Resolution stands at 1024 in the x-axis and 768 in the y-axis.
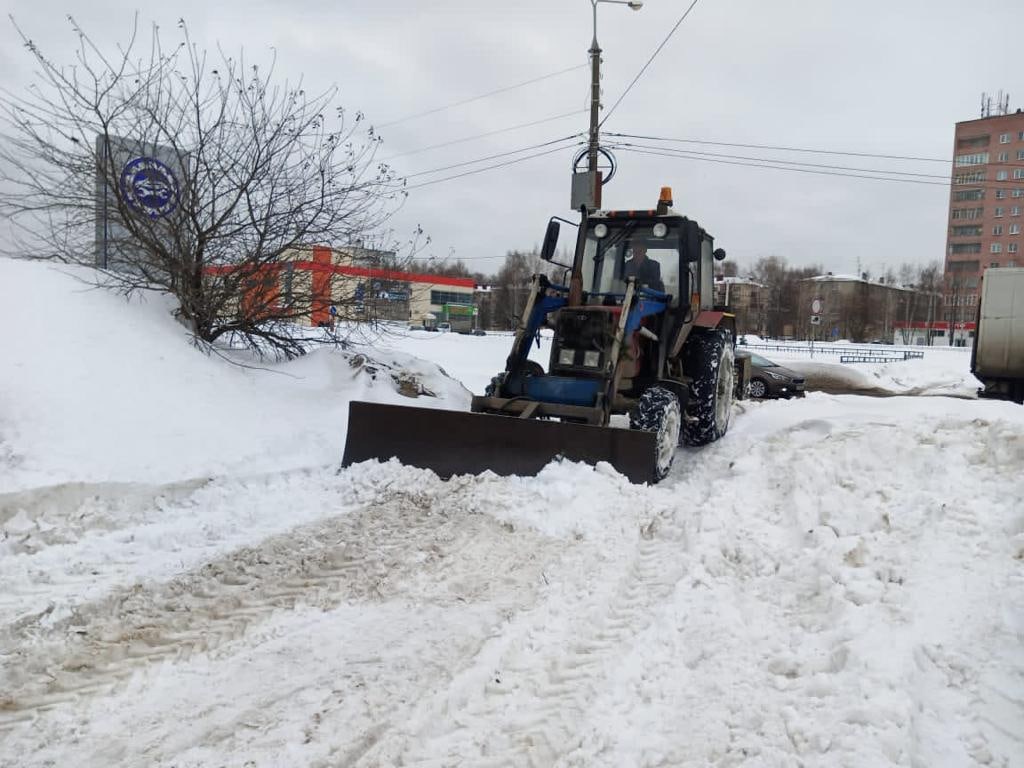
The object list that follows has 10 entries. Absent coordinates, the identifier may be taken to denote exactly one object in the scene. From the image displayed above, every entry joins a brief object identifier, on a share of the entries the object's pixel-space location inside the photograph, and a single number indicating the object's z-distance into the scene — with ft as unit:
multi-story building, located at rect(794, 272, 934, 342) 226.58
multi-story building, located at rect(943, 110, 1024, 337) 254.68
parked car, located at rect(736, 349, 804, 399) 53.93
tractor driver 24.95
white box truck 45.11
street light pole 51.42
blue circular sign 25.54
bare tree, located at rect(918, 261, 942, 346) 249.34
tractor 20.24
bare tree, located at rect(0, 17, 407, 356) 25.96
